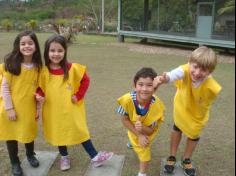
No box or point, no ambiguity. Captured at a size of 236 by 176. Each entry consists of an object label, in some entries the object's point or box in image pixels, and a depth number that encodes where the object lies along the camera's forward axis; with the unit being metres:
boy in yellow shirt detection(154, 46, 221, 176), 2.63
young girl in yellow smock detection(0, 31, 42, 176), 2.85
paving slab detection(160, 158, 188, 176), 3.10
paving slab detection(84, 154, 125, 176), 3.11
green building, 12.00
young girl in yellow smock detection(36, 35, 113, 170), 2.95
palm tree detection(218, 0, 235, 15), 10.87
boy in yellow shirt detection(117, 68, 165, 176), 2.82
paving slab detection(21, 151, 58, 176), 3.10
